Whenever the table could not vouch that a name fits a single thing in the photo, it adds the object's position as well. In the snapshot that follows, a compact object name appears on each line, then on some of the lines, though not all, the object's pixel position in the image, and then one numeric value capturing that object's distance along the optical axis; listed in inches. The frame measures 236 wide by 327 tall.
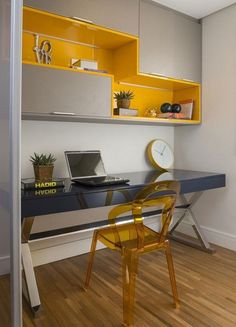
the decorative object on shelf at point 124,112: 93.7
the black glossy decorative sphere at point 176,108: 113.5
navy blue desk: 64.5
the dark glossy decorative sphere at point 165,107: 111.1
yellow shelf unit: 80.7
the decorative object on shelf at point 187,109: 114.2
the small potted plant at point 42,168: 77.5
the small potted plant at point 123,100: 96.4
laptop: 81.9
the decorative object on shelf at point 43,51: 80.2
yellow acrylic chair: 63.8
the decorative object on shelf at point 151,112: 109.7
